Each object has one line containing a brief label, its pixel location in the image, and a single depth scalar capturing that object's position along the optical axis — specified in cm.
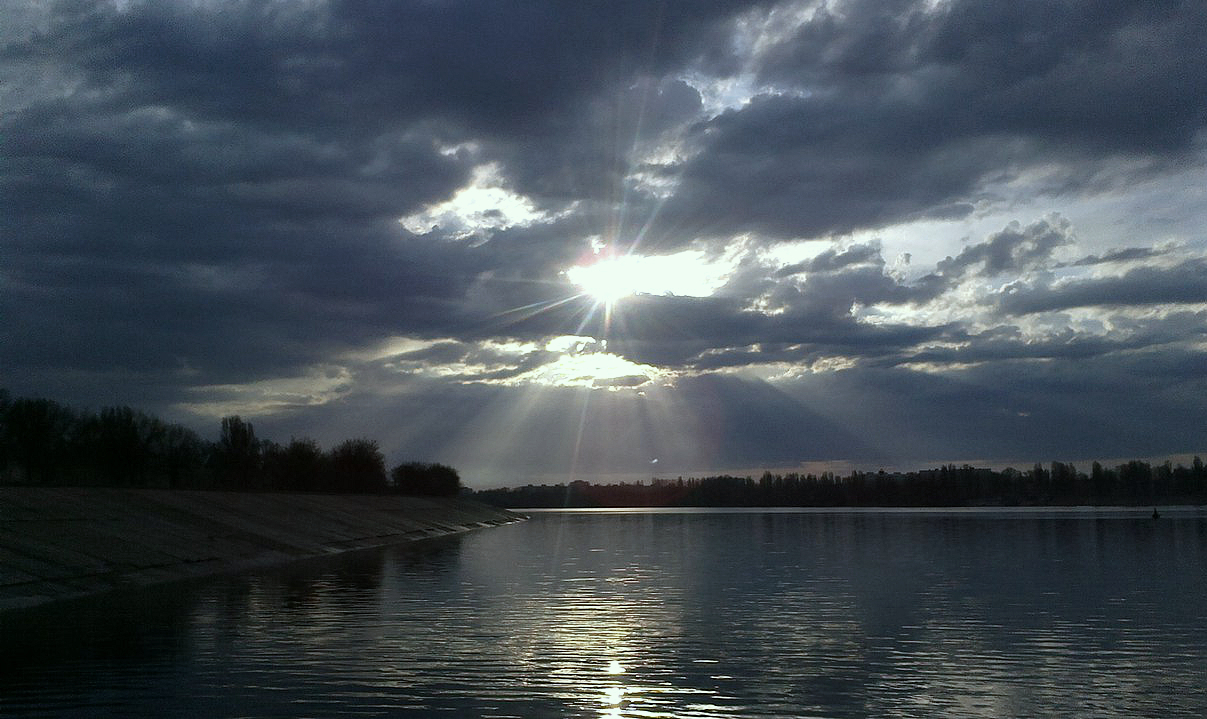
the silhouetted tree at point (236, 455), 19100
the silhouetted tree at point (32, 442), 12281
